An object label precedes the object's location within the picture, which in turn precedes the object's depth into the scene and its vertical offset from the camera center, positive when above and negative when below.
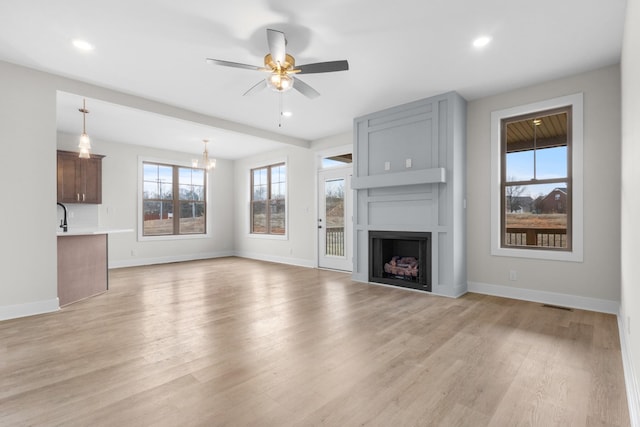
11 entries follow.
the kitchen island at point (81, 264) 3.90 -0.70
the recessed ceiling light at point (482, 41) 2.97 +1.71
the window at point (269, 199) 7.81 +0.39
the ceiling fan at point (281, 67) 2.66 +1.40
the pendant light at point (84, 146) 3.86 +0.86
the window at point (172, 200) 7.45 +0.36
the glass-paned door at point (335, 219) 6.25 -0.11
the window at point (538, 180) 3.72 +0.44
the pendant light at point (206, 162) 6.38 +1.11
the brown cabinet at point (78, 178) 5.80 +0.70
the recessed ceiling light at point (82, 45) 3.00 +1.69
